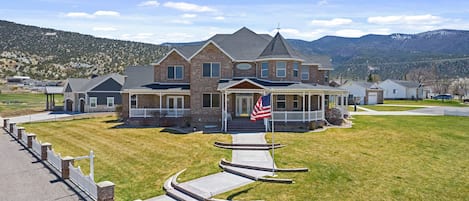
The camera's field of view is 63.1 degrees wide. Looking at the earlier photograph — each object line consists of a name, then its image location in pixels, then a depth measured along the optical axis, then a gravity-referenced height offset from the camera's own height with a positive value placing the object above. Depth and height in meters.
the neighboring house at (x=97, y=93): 50.09 -0.99
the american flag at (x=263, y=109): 16.19 -0.96
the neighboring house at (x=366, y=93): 67.56 -0.95
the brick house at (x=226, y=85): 28.56 +0.13
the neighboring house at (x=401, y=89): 86.56 -0.26
